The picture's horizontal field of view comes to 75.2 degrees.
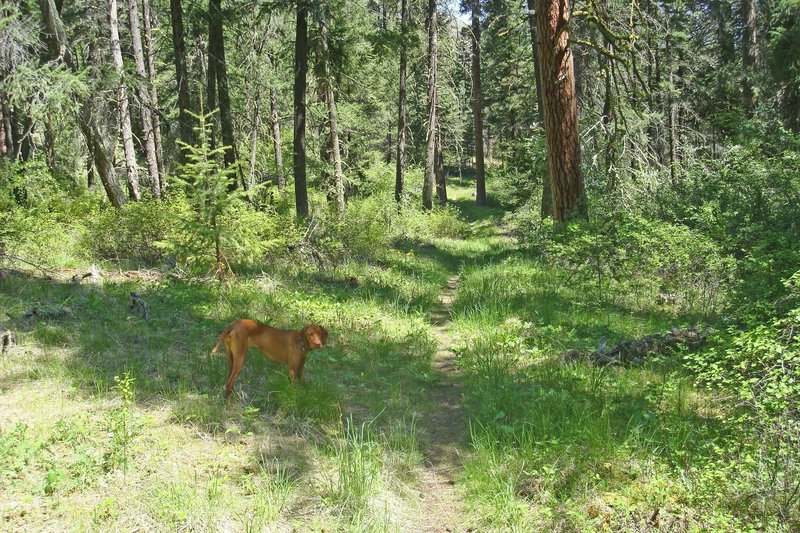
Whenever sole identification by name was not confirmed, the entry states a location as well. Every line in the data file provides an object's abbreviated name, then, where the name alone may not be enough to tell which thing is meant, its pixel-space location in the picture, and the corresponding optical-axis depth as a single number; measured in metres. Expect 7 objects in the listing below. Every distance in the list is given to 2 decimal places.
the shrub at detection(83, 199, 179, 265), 10.57
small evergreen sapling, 7.44
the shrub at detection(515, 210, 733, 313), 7.68
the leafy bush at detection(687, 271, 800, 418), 3.30
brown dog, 4.60
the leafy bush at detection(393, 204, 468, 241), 19.28
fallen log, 5.68
